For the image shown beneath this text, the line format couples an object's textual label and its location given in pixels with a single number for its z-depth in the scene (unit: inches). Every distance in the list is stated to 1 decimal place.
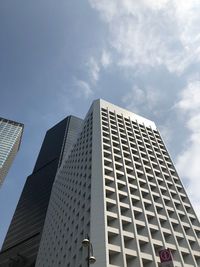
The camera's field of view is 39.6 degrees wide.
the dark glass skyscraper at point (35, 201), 4170.8
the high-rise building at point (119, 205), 1372.4
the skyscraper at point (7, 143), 6506.9
